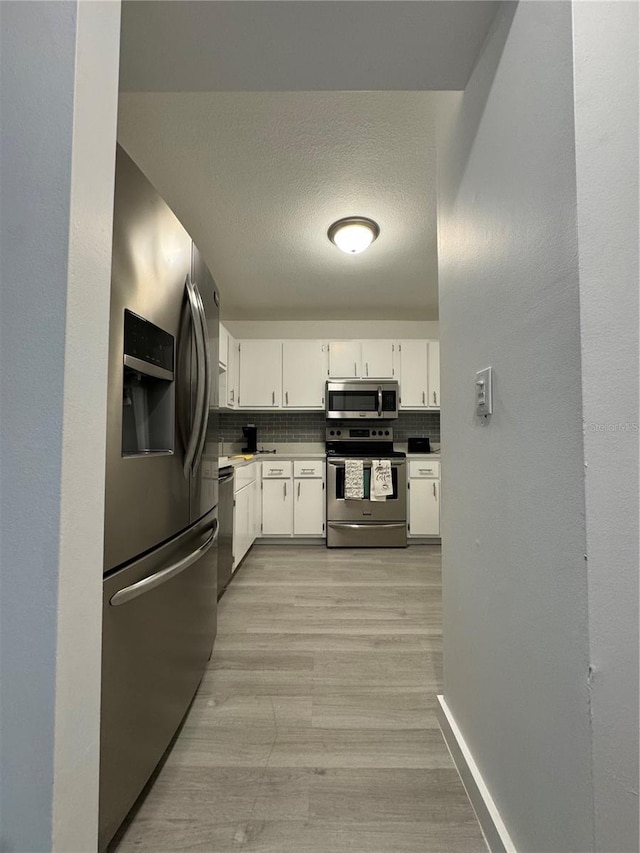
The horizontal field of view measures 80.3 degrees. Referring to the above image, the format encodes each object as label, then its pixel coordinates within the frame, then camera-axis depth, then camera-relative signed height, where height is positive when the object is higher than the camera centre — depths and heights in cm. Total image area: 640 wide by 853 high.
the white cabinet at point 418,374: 406 +74
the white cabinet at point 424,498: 381 -56
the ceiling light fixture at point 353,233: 253 +143
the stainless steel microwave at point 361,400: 396 +44
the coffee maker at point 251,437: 425 +5
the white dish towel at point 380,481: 373 -38
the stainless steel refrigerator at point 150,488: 93 -14
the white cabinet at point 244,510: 294 -57
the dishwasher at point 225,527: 245 -58
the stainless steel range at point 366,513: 375 -70
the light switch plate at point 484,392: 96 +13
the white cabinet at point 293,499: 380 -58
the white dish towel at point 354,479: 373 -37
